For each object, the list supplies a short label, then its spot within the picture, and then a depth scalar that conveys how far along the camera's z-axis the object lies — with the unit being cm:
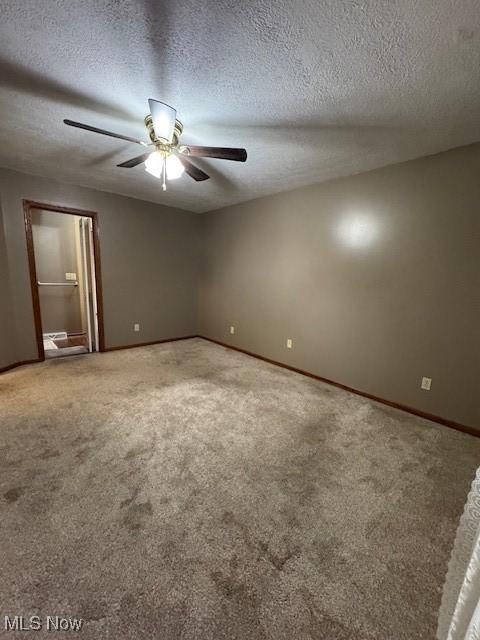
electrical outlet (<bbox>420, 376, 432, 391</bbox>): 254
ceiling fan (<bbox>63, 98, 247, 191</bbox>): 162
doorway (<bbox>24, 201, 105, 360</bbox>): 386
